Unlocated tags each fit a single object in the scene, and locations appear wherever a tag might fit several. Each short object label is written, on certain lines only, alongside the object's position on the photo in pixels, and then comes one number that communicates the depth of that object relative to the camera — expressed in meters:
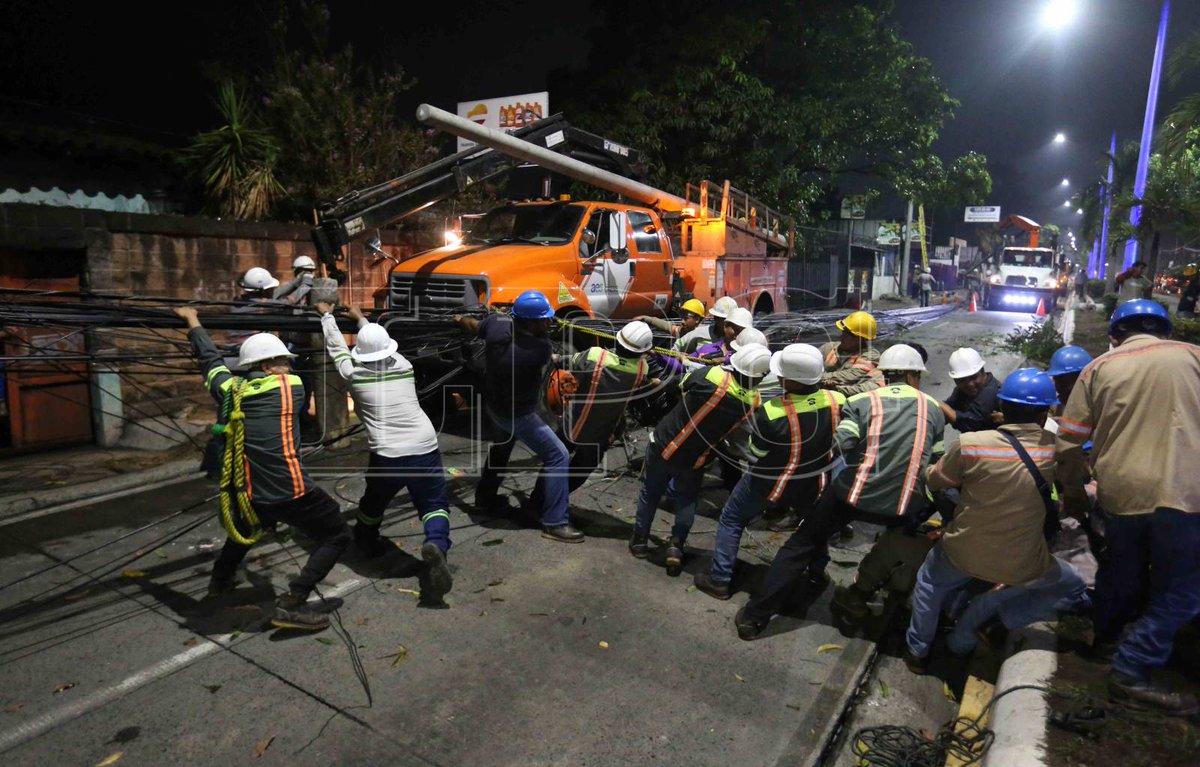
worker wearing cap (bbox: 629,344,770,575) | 4.90
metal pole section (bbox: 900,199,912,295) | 29.77
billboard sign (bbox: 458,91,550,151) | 17.69
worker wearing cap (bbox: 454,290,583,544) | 5.59
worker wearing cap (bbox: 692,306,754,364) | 6.82
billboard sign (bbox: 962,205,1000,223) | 51.47
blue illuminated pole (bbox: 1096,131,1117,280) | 31.40
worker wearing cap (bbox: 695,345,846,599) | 4.50
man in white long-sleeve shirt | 4.84
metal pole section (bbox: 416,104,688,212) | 7.03
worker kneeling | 3.66
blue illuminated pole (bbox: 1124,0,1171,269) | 17.44
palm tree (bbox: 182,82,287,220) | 9.92
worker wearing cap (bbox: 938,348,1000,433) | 5.01
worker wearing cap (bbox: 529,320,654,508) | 5.68
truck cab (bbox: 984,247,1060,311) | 25.78
